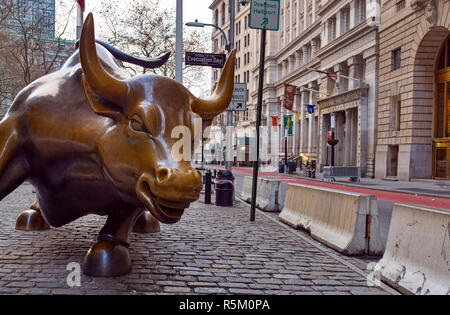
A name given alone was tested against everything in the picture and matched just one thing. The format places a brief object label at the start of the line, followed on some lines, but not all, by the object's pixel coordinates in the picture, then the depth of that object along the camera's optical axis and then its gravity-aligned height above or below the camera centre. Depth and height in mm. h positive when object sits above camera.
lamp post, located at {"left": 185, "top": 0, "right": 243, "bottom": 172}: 14271 +1337
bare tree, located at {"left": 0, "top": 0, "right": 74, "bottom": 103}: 23766 +7221
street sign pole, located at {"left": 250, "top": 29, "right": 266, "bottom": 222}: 8797 +893
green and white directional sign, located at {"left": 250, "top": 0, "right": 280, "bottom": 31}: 8602 +2970
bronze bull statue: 3463 +68
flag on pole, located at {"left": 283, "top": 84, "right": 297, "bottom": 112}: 38250 +5712
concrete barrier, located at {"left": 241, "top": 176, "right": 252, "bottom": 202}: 13573 -1118
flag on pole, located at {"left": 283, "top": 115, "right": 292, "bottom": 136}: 43097 +3179
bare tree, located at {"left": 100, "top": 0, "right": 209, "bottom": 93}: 27281 +8217
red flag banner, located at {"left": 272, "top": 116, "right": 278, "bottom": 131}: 44912 +3985
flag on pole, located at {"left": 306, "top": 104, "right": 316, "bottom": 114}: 38969 +4622
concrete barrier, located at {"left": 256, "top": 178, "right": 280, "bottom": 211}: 10766 -1058
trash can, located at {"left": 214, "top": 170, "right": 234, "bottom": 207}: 11797 -983
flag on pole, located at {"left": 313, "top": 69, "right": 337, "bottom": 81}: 34631 +6960
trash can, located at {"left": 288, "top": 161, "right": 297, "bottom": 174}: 37000 -910
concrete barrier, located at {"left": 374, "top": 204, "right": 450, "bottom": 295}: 3785 -924
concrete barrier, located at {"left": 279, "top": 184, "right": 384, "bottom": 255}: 5848 -969
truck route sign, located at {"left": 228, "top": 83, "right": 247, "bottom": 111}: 13094 +1821
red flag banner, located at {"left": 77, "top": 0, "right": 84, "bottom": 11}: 9838 +3541
